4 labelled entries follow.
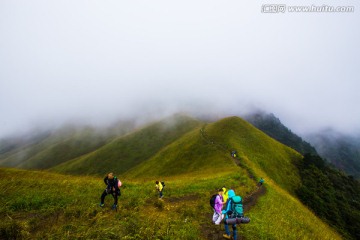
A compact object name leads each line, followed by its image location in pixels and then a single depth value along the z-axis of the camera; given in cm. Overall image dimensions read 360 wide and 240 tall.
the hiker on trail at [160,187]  2238
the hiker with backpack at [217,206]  1390
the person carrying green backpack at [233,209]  1316
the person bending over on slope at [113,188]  1636
